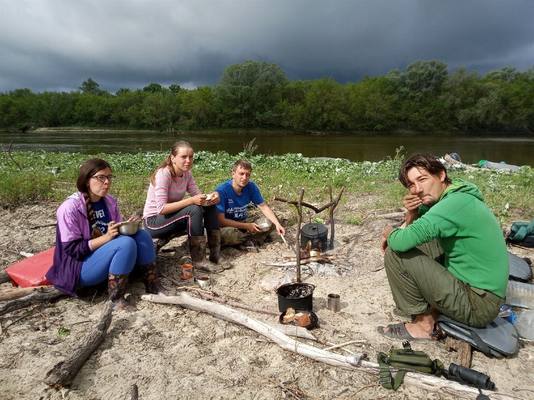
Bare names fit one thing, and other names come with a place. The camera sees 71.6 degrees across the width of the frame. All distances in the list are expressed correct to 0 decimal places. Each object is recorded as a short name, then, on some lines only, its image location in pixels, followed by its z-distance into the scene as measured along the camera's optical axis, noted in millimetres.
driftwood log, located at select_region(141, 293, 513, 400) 2033
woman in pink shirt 3750
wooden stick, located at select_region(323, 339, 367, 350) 2444
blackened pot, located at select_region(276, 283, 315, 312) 2807
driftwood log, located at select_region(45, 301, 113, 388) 2096
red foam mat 3162
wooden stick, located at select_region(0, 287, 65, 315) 2809
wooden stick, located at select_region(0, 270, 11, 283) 3289
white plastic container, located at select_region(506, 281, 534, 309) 2898
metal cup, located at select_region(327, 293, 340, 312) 3049
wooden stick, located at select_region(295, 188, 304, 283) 3090
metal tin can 3662
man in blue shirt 4137
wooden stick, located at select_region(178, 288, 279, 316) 3002
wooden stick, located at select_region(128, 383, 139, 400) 2072
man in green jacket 2227
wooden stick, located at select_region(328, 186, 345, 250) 4383
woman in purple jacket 2863
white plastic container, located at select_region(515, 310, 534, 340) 2625
